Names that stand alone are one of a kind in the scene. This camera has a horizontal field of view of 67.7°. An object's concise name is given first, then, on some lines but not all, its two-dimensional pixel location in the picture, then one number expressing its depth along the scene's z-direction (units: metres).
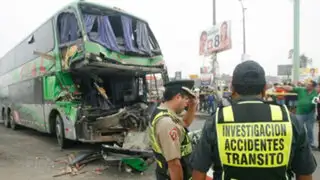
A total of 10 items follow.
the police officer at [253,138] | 1.34
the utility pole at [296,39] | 8.47
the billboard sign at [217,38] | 13.88
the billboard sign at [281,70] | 30.77
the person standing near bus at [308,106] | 5.64
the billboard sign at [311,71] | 25.44
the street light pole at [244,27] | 18.92
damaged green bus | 5.31
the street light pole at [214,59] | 12.60
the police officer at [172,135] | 1.79
